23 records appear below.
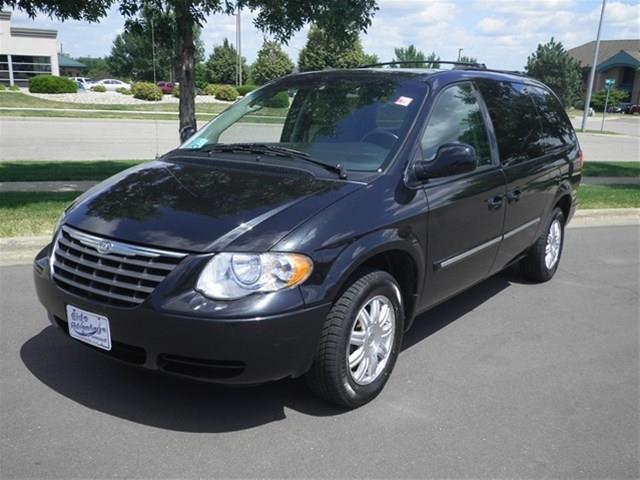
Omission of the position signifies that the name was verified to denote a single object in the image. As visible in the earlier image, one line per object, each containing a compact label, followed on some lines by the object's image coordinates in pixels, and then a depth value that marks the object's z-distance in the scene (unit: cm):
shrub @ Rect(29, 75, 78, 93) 4025
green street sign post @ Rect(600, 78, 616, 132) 3379
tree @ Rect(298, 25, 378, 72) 5359
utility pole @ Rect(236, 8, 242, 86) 4914
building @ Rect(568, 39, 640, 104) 7256
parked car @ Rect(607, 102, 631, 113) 6825
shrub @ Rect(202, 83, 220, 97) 4369
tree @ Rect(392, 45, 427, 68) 9262
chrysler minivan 288
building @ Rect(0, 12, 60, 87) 5838
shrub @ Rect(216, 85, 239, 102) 4225
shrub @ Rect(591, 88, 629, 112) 6744
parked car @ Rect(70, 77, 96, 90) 5792
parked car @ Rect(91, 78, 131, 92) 6343
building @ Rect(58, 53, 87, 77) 9425
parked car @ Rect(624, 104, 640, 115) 6638
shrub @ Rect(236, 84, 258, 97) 4534
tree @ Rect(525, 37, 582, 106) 4866
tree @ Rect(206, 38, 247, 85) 7062
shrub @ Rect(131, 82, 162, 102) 4078
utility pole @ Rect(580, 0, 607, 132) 3240
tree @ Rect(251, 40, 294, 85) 5838
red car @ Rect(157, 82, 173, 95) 5843
